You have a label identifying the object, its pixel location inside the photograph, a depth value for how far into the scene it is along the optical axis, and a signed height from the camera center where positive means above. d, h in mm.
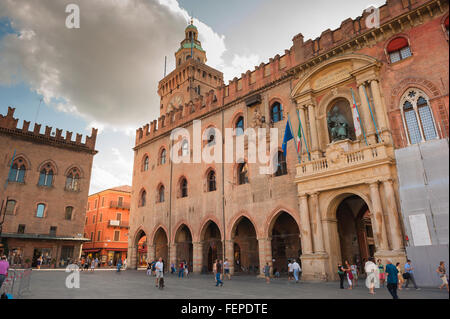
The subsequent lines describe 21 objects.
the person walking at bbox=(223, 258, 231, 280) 17953 -704
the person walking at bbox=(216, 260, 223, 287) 13551 -693
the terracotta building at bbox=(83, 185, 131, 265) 40000 +4024
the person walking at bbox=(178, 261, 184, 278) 19864 -967
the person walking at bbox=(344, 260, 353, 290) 12112 -898
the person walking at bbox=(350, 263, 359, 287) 13609 -842
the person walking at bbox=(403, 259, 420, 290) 11383 -761
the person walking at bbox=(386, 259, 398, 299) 8211 -672
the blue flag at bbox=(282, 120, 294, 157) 17183 +6322
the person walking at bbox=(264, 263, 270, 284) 15328 -782
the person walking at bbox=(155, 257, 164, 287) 12953 -494
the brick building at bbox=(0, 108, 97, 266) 27203 +5890
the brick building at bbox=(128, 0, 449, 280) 13734 +5441
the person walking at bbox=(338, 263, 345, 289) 12195 -736
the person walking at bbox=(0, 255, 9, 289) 8949 -270
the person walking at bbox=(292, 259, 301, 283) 15016 -729
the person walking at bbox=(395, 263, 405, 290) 11414 -1013
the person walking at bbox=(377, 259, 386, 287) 12281 -731
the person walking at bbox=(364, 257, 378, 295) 10477 -686
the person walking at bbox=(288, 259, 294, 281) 15587 -659
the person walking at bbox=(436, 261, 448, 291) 10147 -652
